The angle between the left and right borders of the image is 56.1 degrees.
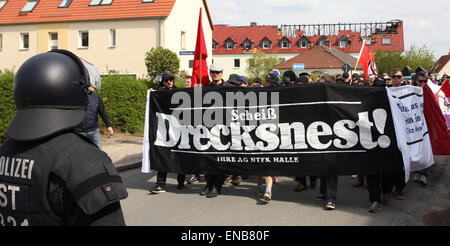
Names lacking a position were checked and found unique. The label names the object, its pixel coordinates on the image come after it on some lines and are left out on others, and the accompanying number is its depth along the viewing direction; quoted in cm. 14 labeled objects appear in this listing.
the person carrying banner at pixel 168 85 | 783
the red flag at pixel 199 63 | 874
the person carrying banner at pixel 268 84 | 729
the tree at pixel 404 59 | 6069
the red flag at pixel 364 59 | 1514
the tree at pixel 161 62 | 2802
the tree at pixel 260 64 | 6412
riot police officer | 173
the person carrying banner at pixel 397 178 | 655
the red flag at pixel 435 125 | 766
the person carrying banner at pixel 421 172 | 798
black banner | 629
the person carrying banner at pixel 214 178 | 724
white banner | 622
